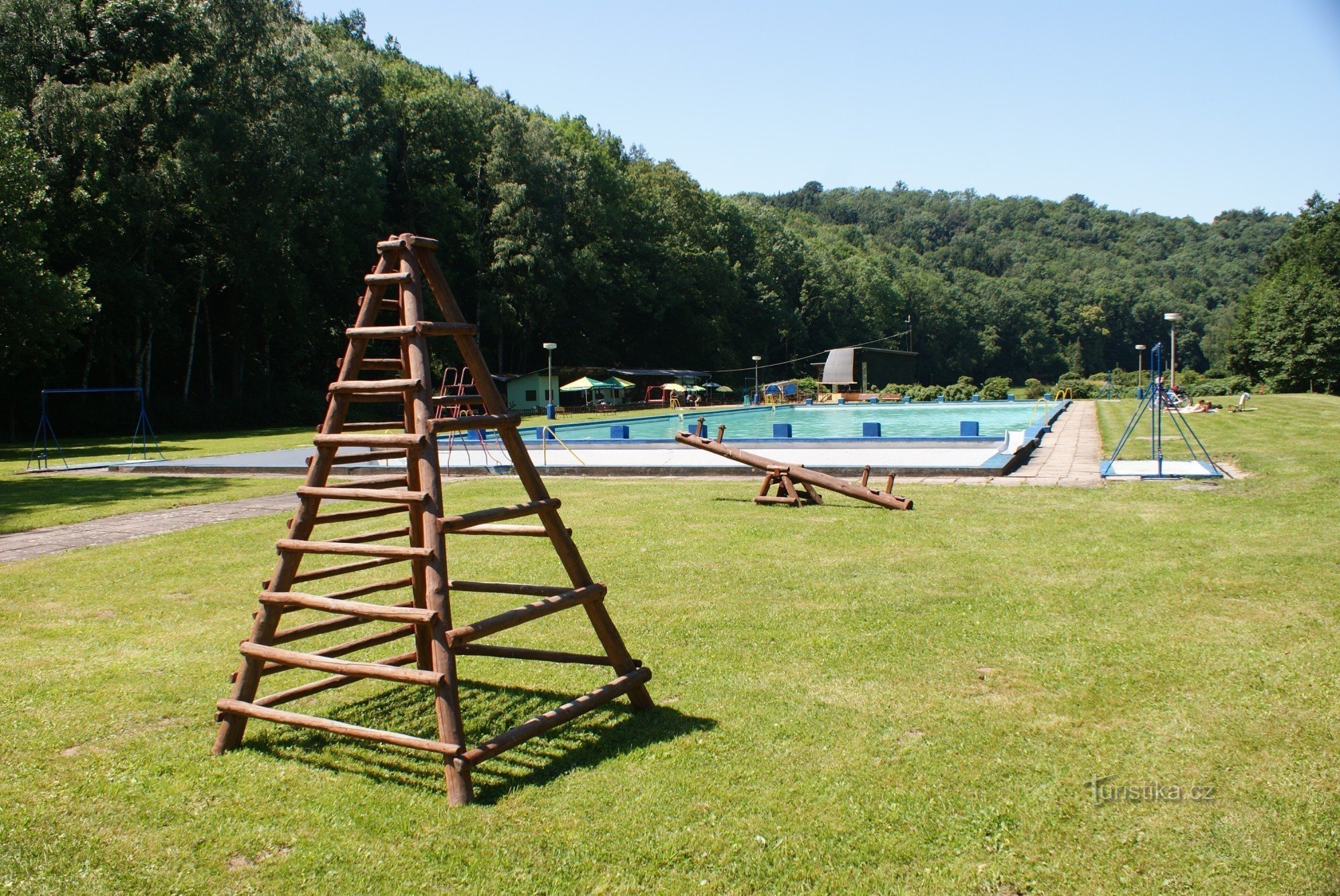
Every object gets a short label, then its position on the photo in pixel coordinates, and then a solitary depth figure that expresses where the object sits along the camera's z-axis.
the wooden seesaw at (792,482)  10.70
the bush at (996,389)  58.59
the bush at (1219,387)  50.22
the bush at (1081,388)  65.69
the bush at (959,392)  59.16
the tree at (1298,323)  50.53
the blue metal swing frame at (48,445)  20.95
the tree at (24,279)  25.94
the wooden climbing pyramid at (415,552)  3.71
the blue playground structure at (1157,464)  13.33
